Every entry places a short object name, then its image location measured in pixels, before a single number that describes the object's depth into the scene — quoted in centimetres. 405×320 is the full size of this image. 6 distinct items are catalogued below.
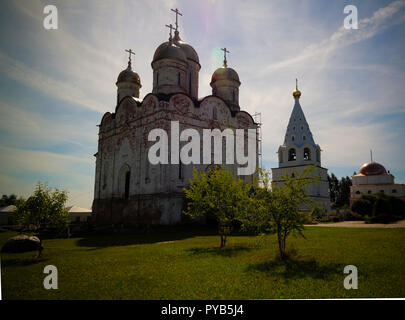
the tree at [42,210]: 1112
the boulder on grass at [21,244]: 1107
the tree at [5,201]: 4894
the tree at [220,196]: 1134
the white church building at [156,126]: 2019
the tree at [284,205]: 820
